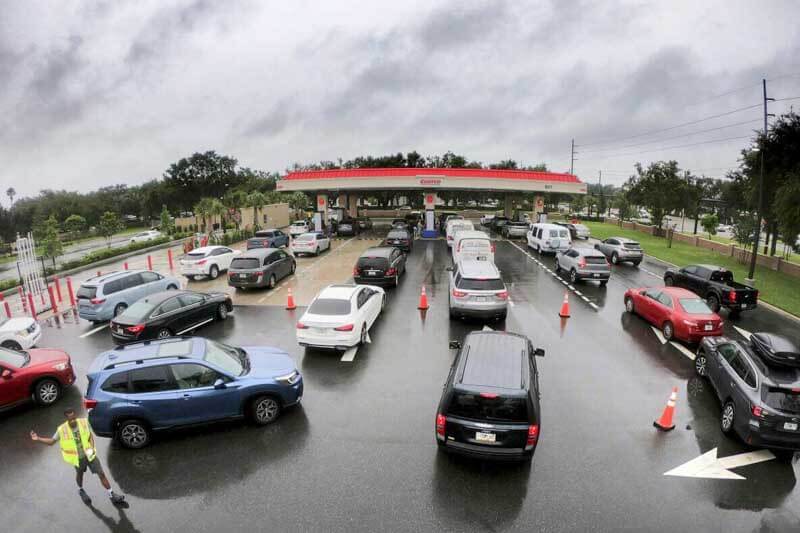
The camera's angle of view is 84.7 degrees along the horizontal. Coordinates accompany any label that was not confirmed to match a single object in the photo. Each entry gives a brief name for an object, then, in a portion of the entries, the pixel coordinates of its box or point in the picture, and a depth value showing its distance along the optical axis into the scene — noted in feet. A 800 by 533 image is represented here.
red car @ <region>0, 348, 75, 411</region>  28.58
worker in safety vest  20.02
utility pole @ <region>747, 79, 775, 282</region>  64.64
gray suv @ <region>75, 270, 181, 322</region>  46.65
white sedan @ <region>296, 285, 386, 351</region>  36.88
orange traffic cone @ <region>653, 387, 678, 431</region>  26.45
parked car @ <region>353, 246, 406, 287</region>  58.90
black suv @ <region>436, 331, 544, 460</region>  21.27
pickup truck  49.03
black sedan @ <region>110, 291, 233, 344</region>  39.19
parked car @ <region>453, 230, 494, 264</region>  67.46
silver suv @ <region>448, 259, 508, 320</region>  43.91
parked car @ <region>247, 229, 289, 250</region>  93.04
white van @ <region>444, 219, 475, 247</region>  97.24
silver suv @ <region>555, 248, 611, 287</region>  61.98
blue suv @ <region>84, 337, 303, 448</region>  24.57
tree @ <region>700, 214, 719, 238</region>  118.83
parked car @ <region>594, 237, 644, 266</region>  80.28
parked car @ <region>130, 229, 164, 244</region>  142.92
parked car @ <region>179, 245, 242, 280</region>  66.74
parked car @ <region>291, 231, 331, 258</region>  88.43
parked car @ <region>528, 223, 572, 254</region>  86.89
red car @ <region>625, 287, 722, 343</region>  39.01
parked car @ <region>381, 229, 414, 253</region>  90.07
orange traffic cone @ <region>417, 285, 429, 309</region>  51.08
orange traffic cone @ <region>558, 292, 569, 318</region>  48.57
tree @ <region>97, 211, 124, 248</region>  119.22
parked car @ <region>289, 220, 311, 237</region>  120.57
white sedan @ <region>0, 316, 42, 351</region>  38.16
